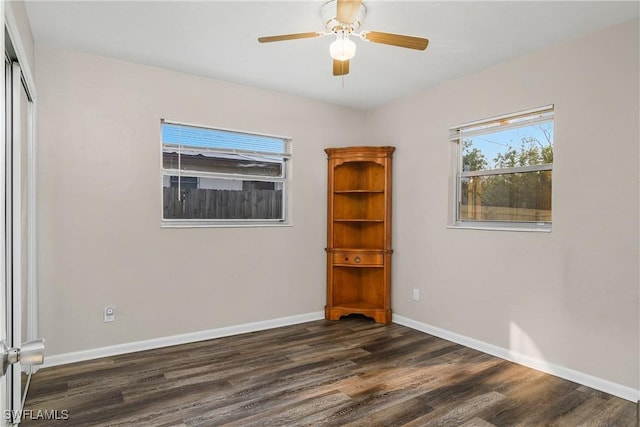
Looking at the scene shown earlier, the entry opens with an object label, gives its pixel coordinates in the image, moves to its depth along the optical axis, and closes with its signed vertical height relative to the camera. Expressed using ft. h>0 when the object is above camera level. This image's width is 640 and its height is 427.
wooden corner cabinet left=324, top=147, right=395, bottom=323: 14.20 -0.91
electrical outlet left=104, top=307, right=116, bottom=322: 10.76 -2.93
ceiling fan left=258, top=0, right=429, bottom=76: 6.76 +3.33
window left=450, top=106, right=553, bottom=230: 10.34 +1.10
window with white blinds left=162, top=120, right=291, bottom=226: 12.03 +1.03
